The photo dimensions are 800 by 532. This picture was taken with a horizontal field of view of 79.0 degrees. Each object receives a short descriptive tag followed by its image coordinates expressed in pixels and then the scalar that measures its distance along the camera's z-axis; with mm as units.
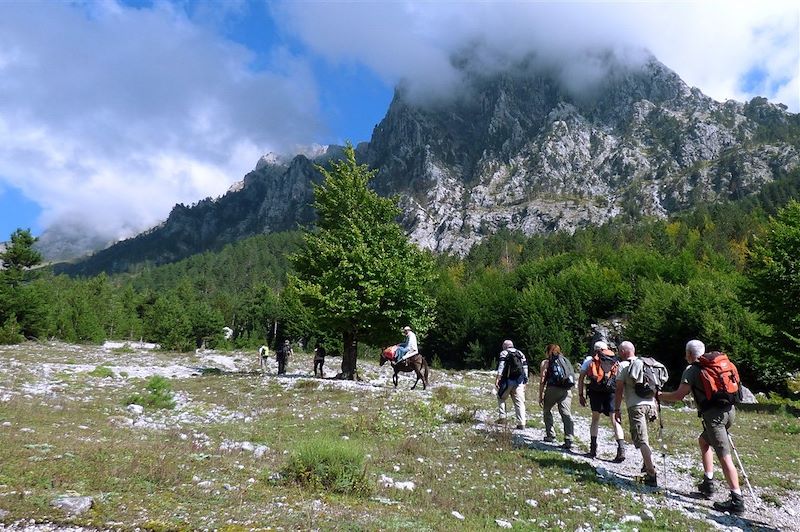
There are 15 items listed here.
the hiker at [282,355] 32438
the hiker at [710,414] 8570
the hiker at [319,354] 30044
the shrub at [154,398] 16984
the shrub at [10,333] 49938
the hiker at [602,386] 11414
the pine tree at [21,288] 54656
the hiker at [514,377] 14125
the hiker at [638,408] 9801
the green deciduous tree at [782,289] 28609
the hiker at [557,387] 12492
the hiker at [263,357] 38241
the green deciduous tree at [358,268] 25539
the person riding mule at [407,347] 21000
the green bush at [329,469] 7781
